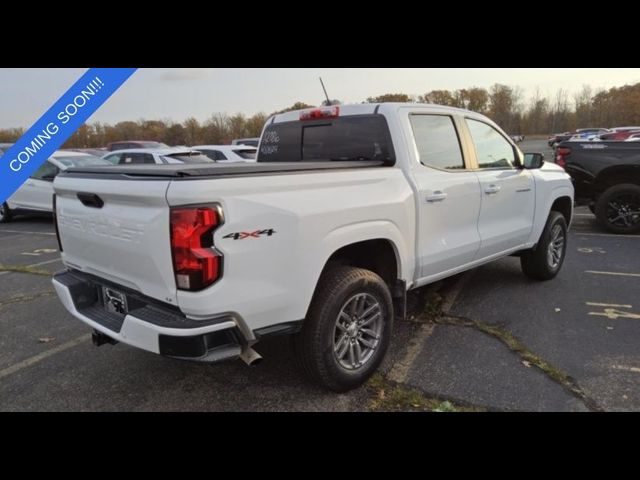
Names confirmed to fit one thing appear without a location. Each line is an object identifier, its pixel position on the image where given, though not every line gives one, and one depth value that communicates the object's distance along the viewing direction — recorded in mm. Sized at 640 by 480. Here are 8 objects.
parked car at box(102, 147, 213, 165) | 10461
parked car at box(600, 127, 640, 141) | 21625
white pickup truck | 2324
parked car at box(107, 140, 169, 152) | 20222
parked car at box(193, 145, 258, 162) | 12352
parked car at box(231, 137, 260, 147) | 19205
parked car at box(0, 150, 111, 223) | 10047
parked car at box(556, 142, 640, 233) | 7781
